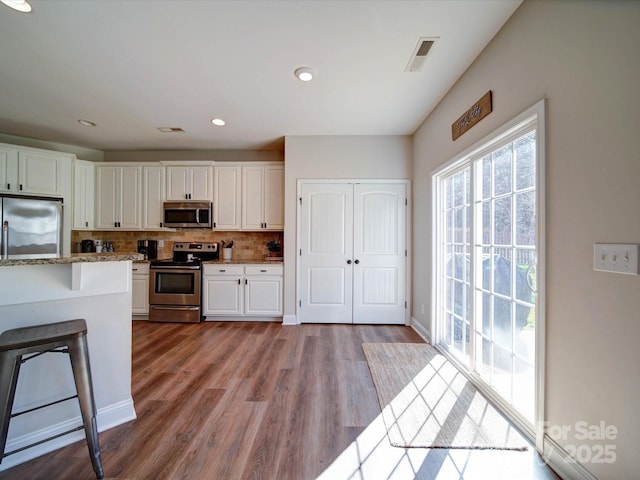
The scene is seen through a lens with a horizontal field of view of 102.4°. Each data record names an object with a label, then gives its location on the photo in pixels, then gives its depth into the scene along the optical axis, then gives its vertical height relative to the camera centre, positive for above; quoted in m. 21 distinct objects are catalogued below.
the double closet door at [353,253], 3.55 -0.16
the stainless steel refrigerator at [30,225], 3.26 +0.19
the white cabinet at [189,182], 3.99 +0.90
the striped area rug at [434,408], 1.51 -1.16
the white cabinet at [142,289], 3.74 -0.72
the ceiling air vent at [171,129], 3.40 +1.48
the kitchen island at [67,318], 1.34 -0.53
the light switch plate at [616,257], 0.98 -0.06
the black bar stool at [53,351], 1.13 -0.55
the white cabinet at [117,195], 4.01 +0.69
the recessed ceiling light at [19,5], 1.54 +1.43
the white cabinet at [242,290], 3.66 -0.72
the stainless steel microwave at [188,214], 3.94 +0.40
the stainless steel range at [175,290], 3.66 -0.72
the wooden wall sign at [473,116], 1.86 +1.01
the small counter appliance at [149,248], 4.24 -0.14
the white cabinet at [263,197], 3.94 +0.67
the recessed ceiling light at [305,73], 2.14 +1.43
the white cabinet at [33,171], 3.35 +0.93
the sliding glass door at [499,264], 1.56 -0.17
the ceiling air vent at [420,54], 1.83 +1.42
